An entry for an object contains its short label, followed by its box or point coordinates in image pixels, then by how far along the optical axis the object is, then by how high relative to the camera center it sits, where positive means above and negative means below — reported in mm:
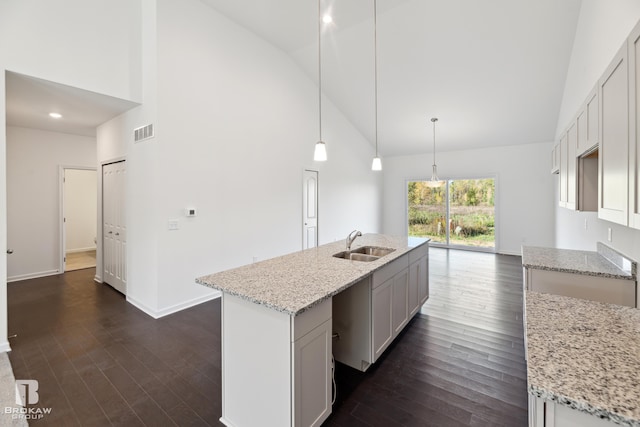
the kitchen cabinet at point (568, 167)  2344 +415
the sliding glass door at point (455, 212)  7652 -11
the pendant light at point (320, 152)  2988 +638
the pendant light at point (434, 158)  5520 +1534
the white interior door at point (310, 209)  5758 +57
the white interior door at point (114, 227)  4207 -229
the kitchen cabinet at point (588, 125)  1747 +582
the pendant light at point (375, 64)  3891 +2643
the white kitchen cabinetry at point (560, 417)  860 -640
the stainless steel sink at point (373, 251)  3139 -441
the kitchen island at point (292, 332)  1567 -779
